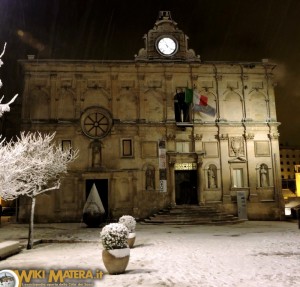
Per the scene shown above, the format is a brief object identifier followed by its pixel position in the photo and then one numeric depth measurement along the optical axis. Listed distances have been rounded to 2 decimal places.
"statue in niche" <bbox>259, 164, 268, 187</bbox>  30.20
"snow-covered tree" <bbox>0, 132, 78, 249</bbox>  13.55
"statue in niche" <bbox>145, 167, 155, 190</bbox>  29.32
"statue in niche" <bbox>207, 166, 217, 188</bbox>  29.88
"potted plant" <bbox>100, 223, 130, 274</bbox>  9.83
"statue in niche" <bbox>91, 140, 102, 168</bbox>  29.47
